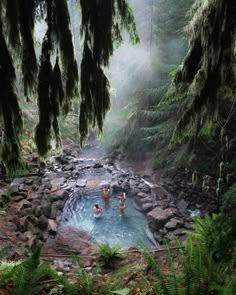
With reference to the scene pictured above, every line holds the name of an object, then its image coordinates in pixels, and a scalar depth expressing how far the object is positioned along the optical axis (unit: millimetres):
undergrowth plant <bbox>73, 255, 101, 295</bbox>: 3733
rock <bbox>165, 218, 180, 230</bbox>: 11008
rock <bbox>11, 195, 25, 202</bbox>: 11531
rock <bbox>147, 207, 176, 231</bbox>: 11609
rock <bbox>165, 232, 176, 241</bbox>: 10320
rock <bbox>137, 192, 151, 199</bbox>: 14176
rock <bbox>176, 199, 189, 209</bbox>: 12736
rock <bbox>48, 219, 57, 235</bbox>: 10848
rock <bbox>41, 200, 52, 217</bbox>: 11944
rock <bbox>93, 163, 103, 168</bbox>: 18828
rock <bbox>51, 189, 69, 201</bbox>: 13742
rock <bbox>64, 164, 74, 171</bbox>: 18031
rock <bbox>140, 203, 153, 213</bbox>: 13161
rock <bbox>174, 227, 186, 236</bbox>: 10469
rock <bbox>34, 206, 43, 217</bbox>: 11356
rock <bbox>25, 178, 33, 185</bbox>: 13812
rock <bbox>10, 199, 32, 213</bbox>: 10824
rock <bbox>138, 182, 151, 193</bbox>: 14703
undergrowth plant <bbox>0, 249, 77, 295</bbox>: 3285
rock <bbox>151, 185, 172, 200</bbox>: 13789
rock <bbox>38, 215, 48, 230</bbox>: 10938
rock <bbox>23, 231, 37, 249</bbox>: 9062
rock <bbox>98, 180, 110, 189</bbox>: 15904
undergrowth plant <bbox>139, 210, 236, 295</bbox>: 3406
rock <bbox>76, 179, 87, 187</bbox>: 15917
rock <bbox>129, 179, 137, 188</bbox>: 15385
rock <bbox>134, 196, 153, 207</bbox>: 13688
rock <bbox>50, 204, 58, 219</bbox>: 12165
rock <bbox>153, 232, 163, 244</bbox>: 10688
